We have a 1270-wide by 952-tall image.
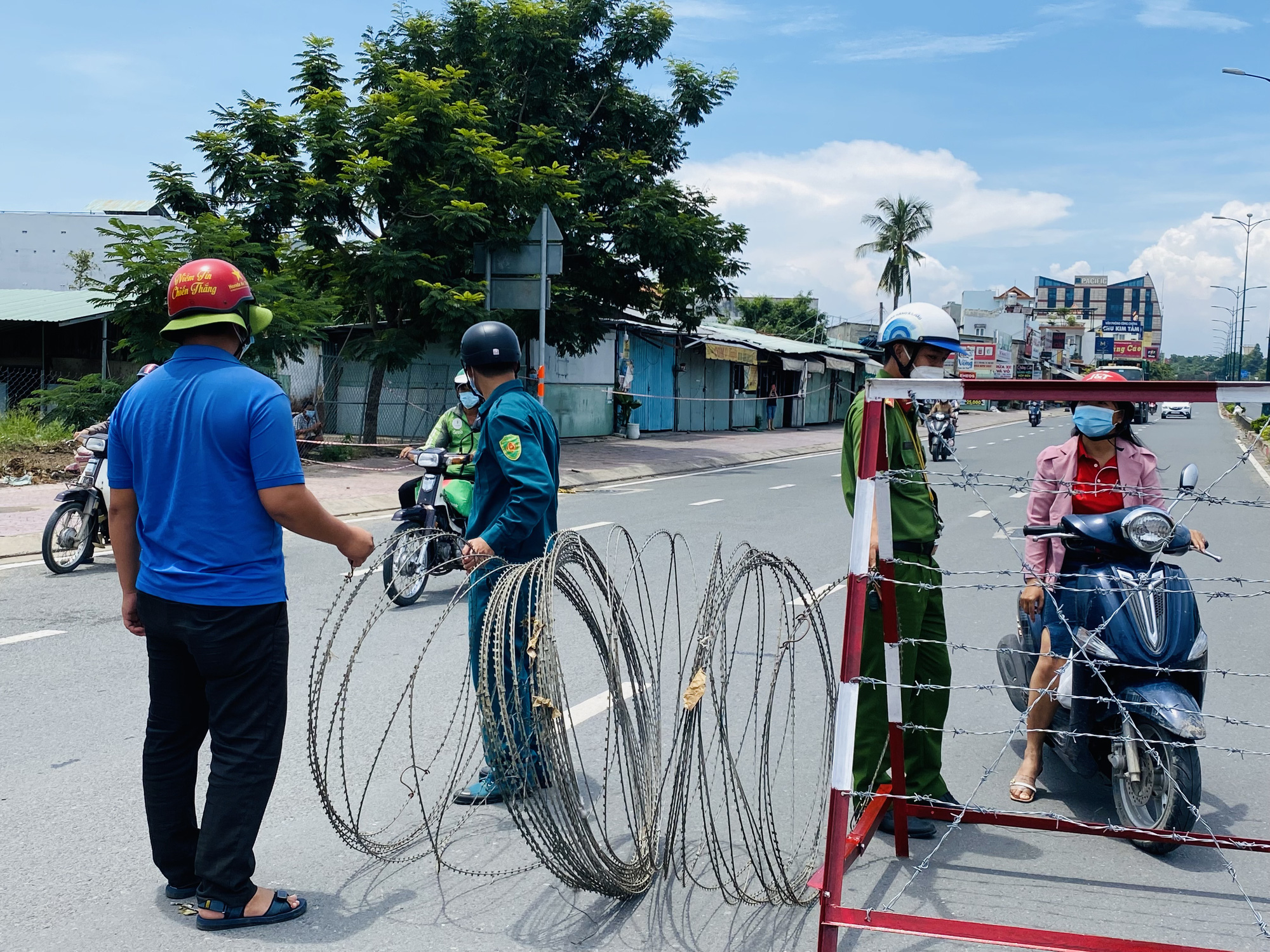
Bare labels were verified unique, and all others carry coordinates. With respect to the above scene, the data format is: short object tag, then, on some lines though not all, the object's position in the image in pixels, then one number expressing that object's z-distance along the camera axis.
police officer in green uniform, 3.67
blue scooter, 3.54
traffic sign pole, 14.97
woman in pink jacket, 4.02
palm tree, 54.78
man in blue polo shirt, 2.93
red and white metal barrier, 2.53
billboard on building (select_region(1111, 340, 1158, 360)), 117.50
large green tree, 17.73
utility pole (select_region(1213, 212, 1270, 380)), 43.75
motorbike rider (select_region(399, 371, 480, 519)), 7.19
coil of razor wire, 2.96
